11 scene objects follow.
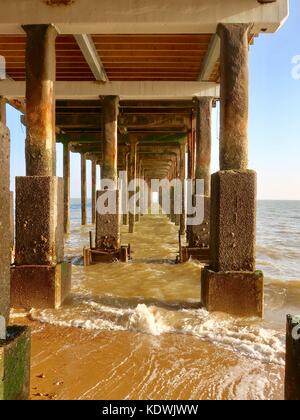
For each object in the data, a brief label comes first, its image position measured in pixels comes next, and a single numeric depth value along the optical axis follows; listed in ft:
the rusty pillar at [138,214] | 80.78
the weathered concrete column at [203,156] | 29.61
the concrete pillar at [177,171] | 76.14
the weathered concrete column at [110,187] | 29.40
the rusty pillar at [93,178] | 79.94
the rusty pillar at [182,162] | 57.82
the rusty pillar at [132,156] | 52.03
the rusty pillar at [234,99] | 16.43
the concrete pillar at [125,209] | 65.61
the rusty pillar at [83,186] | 65.57
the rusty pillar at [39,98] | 17.10
